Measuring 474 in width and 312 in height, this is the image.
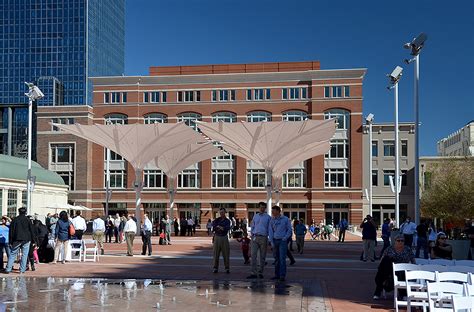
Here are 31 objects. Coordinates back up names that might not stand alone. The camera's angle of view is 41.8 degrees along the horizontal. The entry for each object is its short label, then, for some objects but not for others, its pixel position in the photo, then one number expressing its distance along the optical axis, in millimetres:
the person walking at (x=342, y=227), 37875
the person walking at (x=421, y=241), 22078
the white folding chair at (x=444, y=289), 8508
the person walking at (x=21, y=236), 16922
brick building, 68062
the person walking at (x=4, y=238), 17609
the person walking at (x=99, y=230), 24344
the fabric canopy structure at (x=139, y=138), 36656
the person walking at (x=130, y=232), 22889
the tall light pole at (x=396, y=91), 32062
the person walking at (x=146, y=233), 23547
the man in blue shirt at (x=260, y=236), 16102
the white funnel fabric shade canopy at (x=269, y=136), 33438
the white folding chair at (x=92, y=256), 21466
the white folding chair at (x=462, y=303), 6965
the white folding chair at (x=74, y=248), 21234
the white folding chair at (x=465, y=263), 12023
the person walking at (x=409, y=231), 24703
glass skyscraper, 145125
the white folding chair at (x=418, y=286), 10070
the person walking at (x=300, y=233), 26734
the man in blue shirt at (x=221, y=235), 17062
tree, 40781
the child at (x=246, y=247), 20844
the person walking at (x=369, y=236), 22422
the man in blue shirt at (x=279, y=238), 15531
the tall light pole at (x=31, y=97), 32094
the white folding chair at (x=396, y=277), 10492
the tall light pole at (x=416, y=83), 23125
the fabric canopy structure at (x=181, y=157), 48219
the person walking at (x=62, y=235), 20047
